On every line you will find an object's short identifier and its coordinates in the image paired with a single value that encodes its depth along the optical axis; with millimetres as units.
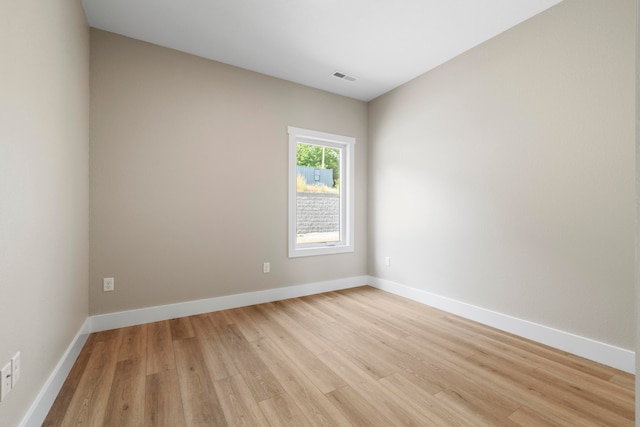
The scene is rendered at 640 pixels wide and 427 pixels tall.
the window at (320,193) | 3402
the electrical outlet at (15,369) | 1107
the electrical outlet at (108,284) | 2412
